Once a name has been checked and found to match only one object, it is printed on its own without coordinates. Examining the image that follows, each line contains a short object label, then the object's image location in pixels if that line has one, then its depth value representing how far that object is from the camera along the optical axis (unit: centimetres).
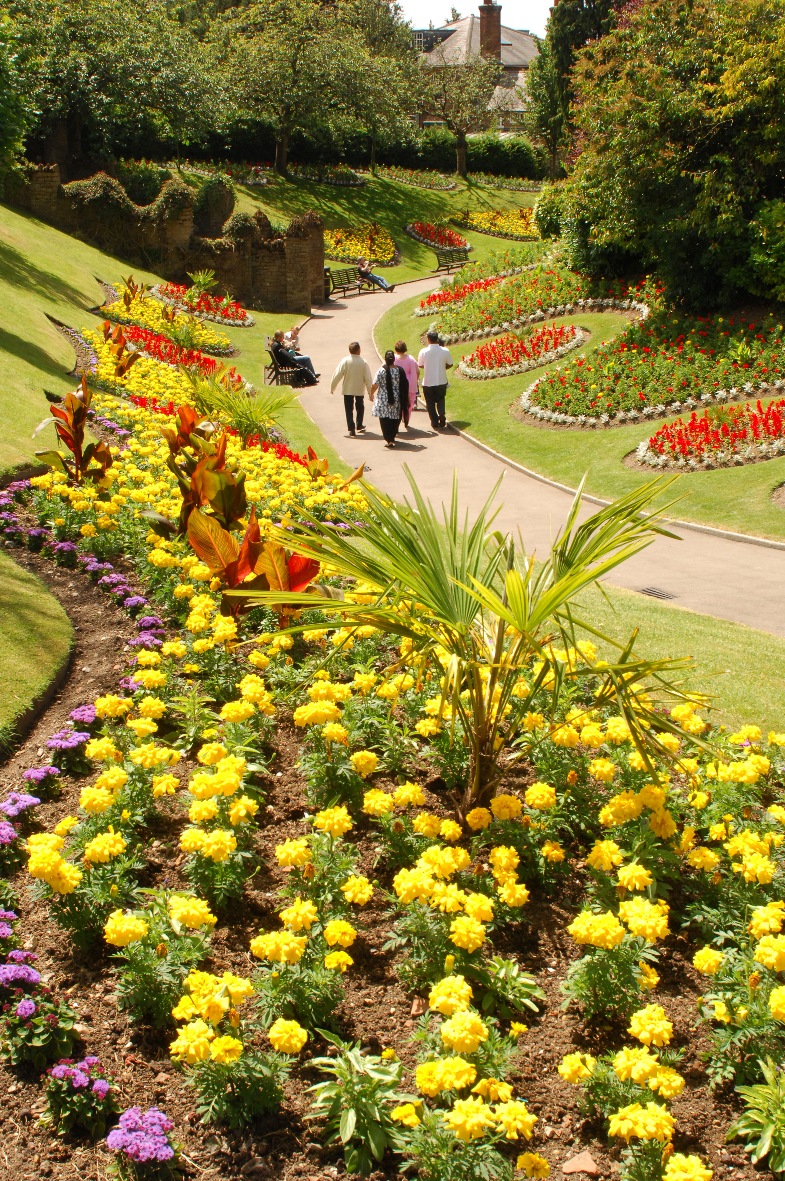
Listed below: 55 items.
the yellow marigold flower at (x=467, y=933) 281
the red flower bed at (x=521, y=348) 1766
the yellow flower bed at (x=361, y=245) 3278
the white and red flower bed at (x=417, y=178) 4362
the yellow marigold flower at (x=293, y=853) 314
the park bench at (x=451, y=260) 3246
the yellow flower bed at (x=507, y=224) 3894
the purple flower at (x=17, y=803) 374
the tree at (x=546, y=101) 4247
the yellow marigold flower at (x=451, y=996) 252
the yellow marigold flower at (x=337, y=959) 279
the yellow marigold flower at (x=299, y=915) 290
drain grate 810
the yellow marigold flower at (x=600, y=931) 275
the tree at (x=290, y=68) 3494
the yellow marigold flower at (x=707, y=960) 282
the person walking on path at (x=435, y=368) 1471
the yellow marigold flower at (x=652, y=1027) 251
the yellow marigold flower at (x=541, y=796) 339
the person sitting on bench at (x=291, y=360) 1759
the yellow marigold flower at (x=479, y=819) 348
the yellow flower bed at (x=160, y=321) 1759
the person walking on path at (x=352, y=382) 1402
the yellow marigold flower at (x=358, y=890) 302
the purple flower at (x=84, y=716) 434
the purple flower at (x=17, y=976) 292
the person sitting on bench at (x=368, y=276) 2852
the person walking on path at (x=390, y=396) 1366
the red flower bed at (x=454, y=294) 2303
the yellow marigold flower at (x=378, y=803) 342
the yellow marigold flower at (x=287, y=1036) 256
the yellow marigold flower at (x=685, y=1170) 217
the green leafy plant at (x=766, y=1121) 245
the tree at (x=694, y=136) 1502
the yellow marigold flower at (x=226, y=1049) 248
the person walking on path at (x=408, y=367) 1438
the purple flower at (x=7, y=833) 361
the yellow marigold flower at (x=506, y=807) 344
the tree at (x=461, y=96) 4538
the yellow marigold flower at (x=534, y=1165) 233
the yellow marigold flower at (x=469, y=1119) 223
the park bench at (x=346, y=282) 2833
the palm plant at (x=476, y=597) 308
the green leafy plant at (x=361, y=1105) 249
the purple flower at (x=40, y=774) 399
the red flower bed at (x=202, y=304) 2136
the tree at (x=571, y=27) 3972
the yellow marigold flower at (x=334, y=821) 329
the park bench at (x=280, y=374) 1761
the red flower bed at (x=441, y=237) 3591
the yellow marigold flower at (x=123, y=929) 285
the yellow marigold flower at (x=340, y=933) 287
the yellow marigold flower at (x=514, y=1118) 228
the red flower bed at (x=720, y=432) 1207
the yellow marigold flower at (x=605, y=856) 315
